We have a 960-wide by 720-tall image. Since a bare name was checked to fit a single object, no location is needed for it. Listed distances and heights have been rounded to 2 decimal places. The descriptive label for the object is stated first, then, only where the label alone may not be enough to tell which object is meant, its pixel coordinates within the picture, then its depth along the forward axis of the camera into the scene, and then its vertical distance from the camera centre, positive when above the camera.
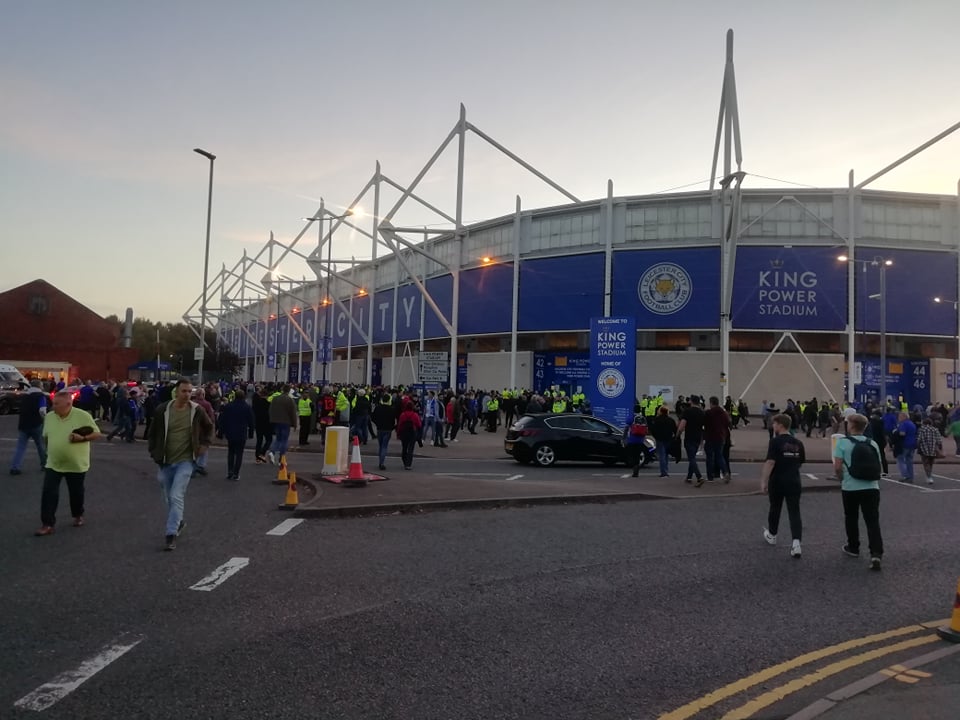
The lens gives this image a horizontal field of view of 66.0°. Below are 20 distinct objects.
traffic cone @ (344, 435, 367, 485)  13.43 -1.63
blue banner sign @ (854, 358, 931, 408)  42.81 +0.93
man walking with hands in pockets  8.12 -0.75
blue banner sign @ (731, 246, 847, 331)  41.47 +5.89
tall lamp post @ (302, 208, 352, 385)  46.17 +10.43
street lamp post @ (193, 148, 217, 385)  34.44 +8.22
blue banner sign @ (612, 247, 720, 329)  42.16 +6.06
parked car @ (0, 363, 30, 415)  33.06 -0.63
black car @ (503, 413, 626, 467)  19.05 -1.34
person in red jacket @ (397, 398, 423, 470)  16.75 -1.01
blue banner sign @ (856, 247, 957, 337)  41.25 +6.00
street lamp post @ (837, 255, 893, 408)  31.73 +3.69
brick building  63.28 +3.42
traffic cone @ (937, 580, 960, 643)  5.66 -1.79
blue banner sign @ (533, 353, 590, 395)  46.19 +1.08
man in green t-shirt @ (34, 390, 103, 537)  8.53 -0.83
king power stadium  41.50 +6.01
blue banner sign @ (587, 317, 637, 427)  24.16 +0.68
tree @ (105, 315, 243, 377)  82.94 +4.84
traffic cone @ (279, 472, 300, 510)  10.80 -1.72
